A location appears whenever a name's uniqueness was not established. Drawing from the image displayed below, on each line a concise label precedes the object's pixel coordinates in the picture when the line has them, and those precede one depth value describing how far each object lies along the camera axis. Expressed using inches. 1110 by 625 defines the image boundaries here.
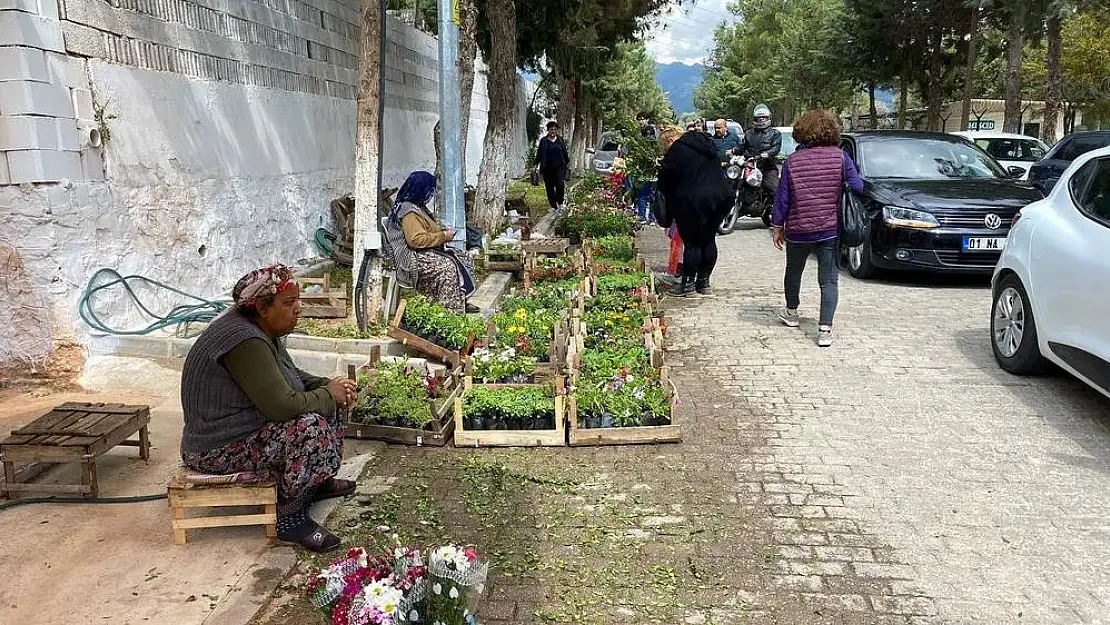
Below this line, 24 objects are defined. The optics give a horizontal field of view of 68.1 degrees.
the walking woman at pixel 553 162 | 601.0
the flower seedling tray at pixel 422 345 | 236.8
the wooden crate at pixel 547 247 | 395.9
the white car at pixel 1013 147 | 642.2
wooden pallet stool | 144.5
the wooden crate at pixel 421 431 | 196.9
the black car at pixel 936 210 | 341.7
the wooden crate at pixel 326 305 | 288.5
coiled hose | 237.0
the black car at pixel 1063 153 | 469.4
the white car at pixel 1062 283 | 191.8
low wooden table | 159.8
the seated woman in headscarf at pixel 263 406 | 138.5
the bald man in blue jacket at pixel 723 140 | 581.0
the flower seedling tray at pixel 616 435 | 196.9
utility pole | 312.7
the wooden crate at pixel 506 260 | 390.9
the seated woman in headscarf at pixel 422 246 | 270.1
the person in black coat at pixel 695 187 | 329.7
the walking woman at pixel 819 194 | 269.6
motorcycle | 521.0
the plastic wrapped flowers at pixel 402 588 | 104.7
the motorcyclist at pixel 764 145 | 526.6
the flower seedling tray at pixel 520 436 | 197.0
